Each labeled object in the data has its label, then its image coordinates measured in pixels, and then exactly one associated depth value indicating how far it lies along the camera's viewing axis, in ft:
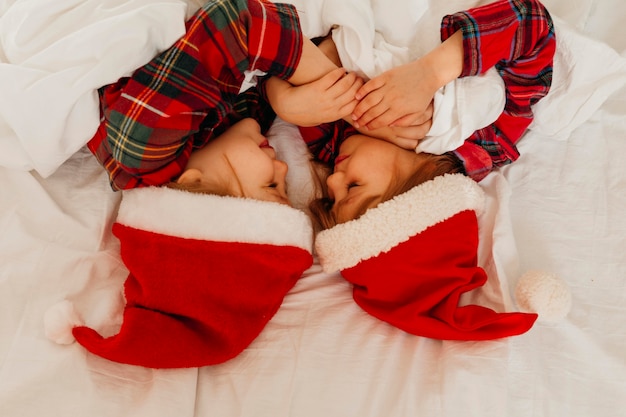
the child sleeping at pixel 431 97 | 3.15
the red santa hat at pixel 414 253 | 2.90
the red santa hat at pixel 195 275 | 2.64
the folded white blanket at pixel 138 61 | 2.88
